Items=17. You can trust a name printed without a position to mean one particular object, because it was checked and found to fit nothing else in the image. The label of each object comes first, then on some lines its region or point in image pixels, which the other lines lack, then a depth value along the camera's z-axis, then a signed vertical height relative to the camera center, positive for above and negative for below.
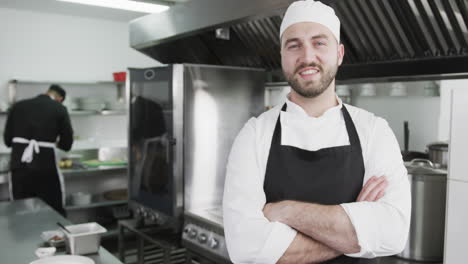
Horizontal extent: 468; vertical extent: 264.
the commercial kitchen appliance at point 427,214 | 2.05 -0.47
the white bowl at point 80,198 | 5.55 -1.11
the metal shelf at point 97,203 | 5.51 -1.20
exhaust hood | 2.12 +0.52
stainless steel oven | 3.00 -0.14
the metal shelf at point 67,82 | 5.44 +0.43
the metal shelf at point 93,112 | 5.73 +0.03
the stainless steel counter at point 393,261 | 2.10 -0.72
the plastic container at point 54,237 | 2.27 -0.68
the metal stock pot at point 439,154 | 2.35 -0.20
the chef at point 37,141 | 4.71 -0.31
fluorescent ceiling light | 4.03 +1.12
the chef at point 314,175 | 1.39 -0.21
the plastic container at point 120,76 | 6.01 +0.55
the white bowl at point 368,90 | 2.87 +0.19
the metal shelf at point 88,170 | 5.39 -0.73
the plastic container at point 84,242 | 2.13 -0.65
